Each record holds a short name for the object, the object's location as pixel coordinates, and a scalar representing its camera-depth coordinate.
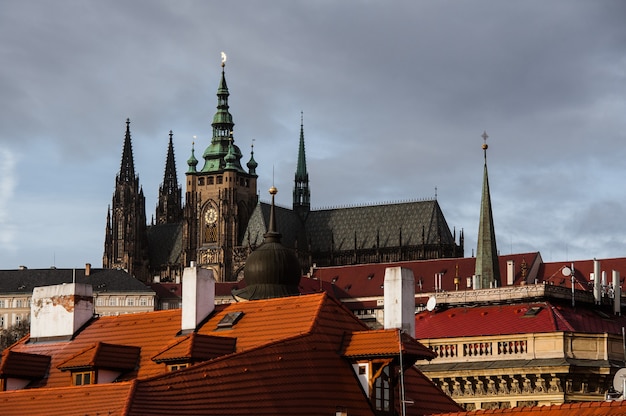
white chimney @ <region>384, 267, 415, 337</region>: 51.06
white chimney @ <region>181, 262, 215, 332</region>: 54.03
